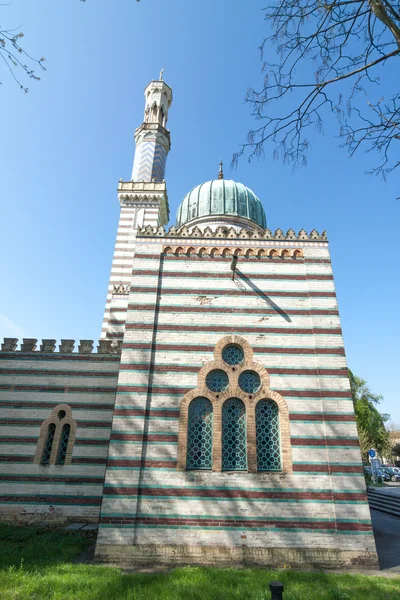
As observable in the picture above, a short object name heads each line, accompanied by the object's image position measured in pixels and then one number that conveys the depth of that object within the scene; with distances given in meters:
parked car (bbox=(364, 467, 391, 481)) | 43.20
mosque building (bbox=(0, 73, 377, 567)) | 8.48
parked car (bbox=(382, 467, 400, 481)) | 41.97
